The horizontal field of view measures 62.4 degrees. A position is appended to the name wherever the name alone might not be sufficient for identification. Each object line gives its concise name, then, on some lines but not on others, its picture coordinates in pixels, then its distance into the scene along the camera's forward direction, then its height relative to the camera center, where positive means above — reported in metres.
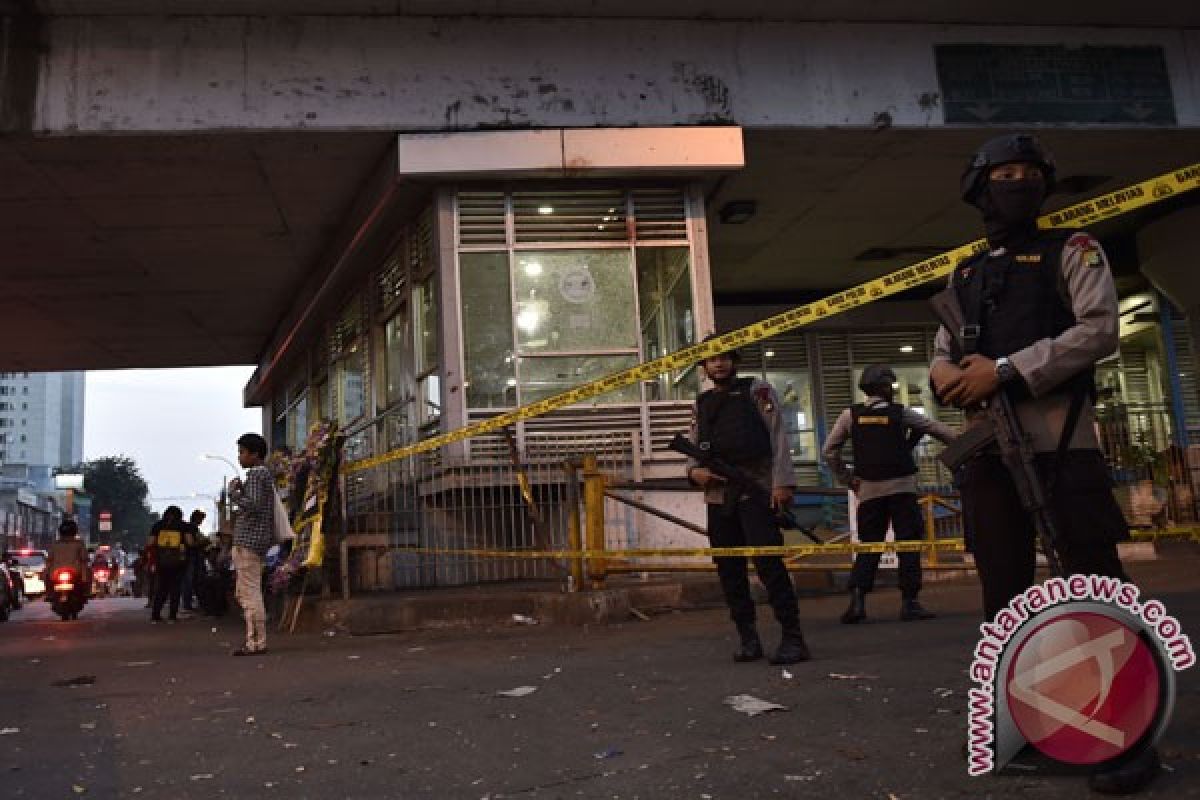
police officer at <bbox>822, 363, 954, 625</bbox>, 7.29 +0.49
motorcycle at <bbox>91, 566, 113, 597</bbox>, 34.50 +0.01
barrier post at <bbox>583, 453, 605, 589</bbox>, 8.20 +0.30
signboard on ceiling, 11.59 +5.09
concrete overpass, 10.53 +5.07
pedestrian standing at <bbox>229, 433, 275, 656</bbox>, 7.73 +0.33
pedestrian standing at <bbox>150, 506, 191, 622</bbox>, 13.11 +0.25
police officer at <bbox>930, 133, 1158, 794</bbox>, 2.89 +0.48
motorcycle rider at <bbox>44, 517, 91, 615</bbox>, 15.53 +0.45
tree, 103.06 +9.17
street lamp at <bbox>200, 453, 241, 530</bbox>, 15.34 +0.94
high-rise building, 151.12 +25.66
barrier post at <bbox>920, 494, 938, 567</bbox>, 10.48 +0.08
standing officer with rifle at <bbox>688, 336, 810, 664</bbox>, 5.35 +0.30
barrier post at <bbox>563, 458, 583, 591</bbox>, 8.27 +0.21
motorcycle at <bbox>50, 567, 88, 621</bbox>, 15.15 -0.13
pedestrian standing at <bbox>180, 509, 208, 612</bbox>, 13.94 +0.26
